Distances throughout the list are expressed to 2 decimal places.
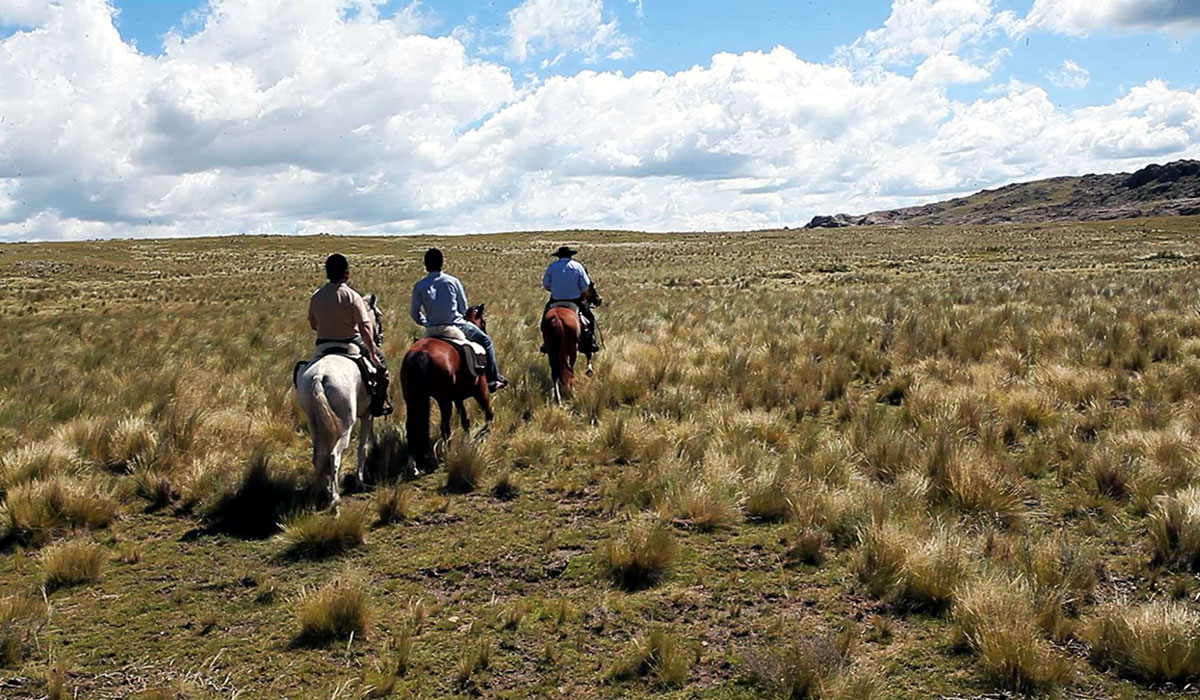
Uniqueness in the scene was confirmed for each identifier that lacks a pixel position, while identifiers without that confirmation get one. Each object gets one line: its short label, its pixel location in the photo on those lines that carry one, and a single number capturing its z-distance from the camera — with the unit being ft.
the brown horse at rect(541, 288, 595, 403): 37.50
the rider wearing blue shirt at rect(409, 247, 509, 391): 30.35
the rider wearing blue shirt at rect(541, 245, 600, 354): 39.96
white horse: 22.33
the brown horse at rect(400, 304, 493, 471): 26.58
